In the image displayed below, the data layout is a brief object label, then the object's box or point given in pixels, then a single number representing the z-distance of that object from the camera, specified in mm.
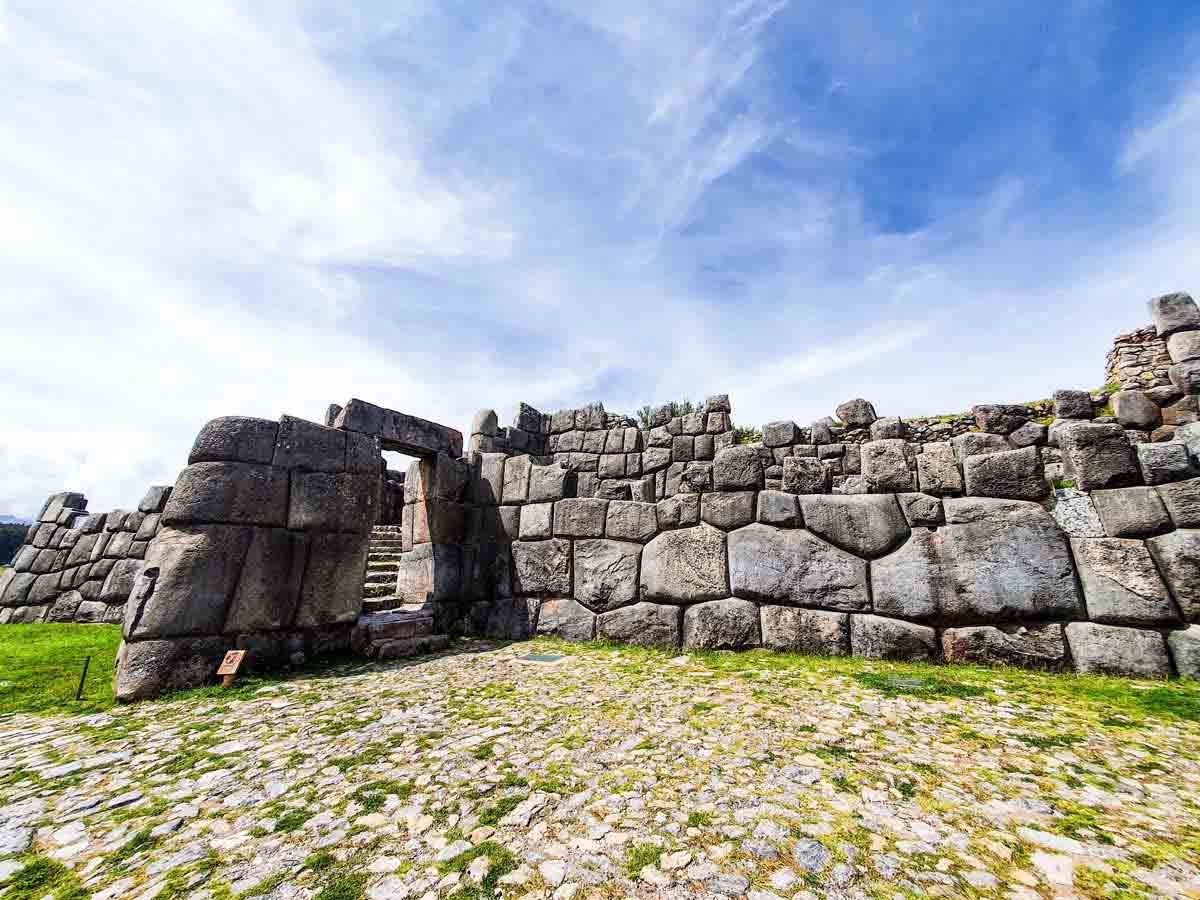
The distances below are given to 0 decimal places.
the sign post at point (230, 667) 4527
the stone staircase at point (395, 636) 5719
